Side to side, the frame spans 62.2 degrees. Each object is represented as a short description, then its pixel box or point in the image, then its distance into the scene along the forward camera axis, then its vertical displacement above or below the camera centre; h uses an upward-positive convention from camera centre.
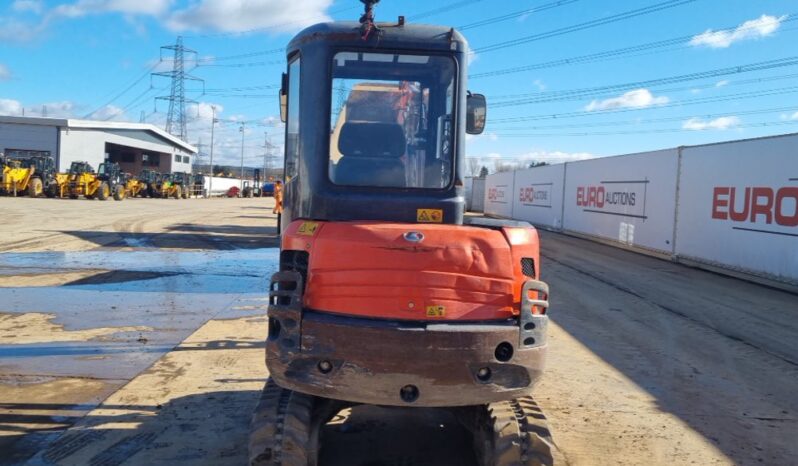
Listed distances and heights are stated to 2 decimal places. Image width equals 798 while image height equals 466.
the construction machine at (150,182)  56.59 +0.30
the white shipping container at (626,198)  18.88 +0.23
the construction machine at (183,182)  60.16 +0.44
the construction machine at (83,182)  42.03 +0.03
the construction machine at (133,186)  51.97 -0.09
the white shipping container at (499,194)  39.12 +0.38
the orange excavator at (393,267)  3.70 -0.40
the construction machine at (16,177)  38.56 +0.15
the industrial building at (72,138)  49.59 +3.65
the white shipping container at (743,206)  13.61 +0.10
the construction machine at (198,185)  68.19 +0.27
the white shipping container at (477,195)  50.96 +0.33
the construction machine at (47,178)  40.78 +0.22
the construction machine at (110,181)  43.09 +0.17
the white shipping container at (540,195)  29.69 +0.33
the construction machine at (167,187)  57.16 -0.09
